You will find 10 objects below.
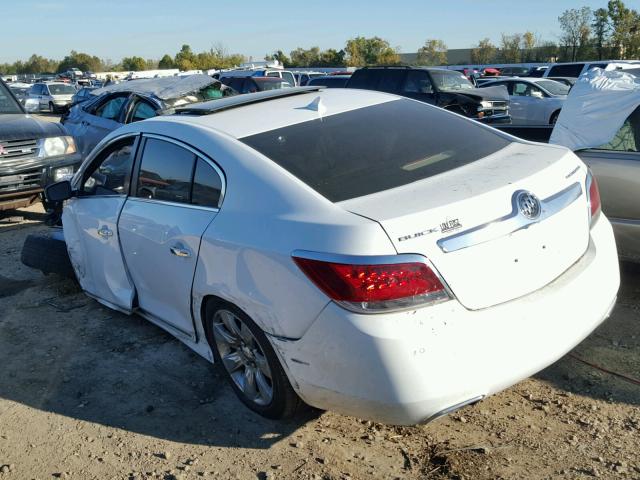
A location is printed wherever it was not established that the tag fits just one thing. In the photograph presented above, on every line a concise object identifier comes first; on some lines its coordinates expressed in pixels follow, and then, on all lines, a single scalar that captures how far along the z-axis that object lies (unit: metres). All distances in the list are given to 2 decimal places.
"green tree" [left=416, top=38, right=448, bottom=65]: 74.75
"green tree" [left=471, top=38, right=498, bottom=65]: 68.65
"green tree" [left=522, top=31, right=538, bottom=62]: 64.59
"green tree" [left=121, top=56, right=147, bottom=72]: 101.01
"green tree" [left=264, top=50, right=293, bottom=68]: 85.69
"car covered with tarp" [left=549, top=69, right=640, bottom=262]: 4.38
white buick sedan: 2.59
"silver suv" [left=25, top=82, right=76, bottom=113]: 31.64
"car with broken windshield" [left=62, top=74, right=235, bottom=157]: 9.80
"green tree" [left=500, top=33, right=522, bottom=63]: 63.66
